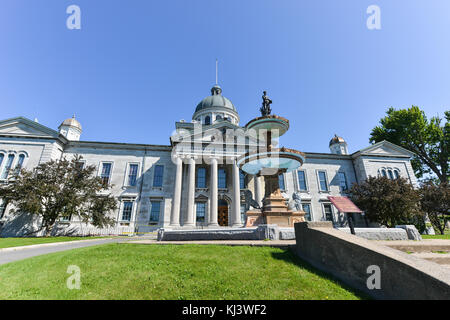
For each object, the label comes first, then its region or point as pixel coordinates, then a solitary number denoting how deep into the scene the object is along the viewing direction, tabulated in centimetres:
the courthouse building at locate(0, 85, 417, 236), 2250
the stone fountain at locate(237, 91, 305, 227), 993
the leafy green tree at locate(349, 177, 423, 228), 2098
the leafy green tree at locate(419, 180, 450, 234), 2191
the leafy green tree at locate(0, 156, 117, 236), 1780
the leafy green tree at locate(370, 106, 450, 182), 3206
